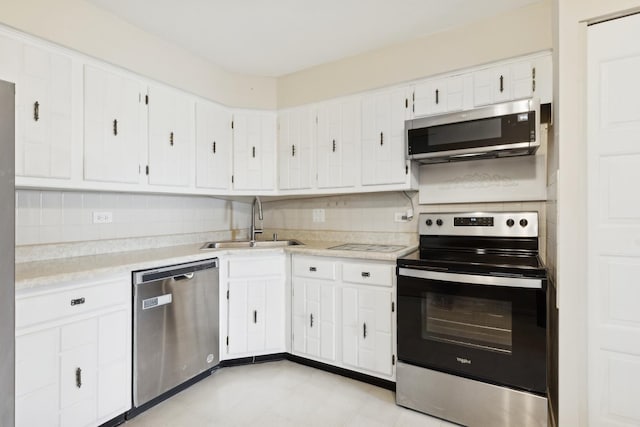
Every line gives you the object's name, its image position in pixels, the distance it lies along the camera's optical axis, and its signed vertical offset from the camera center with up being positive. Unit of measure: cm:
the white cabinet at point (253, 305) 246 -72
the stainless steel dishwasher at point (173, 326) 188 -74
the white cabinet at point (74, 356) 143 -71
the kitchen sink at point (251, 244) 282 -28
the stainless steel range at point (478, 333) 166 -68
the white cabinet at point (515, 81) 197 +85
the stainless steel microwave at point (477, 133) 190 +52
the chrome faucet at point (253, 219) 302 -5
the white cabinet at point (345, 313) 214 -72
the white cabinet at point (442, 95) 218 +84
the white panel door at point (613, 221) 144 -4
